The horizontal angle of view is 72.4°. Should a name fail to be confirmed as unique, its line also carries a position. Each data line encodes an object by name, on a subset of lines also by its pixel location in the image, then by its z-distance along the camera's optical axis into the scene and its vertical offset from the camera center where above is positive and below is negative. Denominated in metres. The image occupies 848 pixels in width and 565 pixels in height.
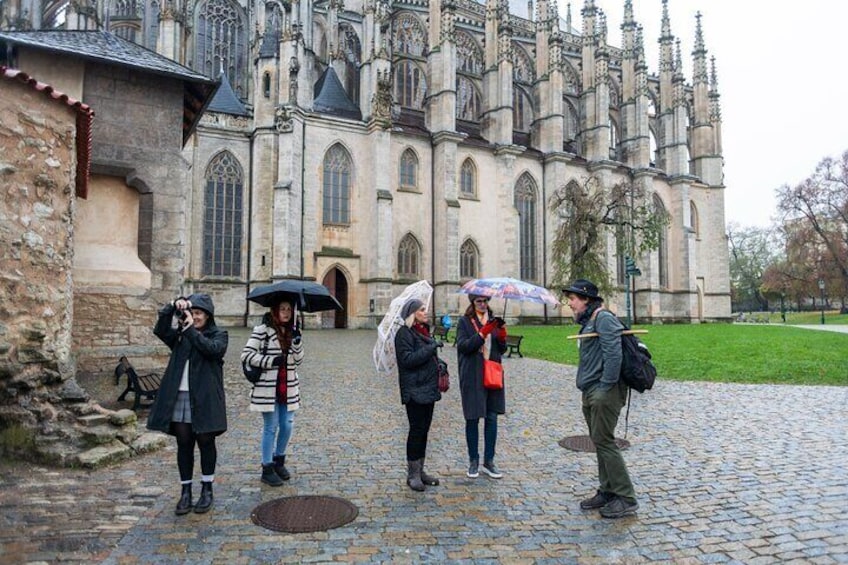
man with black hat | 4.57 -0.75
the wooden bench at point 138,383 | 8.17 -1.06
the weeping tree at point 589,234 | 30.48 +4.26
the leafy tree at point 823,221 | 45.09 +7.14
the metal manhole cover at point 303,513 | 4.33 -1.59
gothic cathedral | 29.70 +10.05
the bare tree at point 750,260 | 74.62 +6.50
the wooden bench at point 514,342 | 17.22 -0.93
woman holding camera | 4.54 -0.64
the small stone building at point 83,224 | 6.40 +1.43
